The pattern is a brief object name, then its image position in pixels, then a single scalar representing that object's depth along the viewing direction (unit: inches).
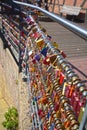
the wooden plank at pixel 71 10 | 376.1
